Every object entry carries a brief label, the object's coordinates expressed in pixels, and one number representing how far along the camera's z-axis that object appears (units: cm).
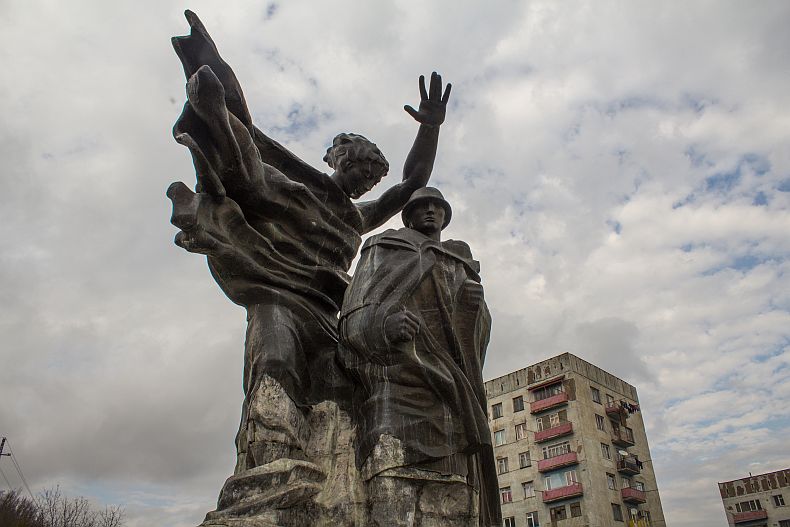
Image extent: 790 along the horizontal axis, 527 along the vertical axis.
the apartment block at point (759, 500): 4552
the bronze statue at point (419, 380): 421
